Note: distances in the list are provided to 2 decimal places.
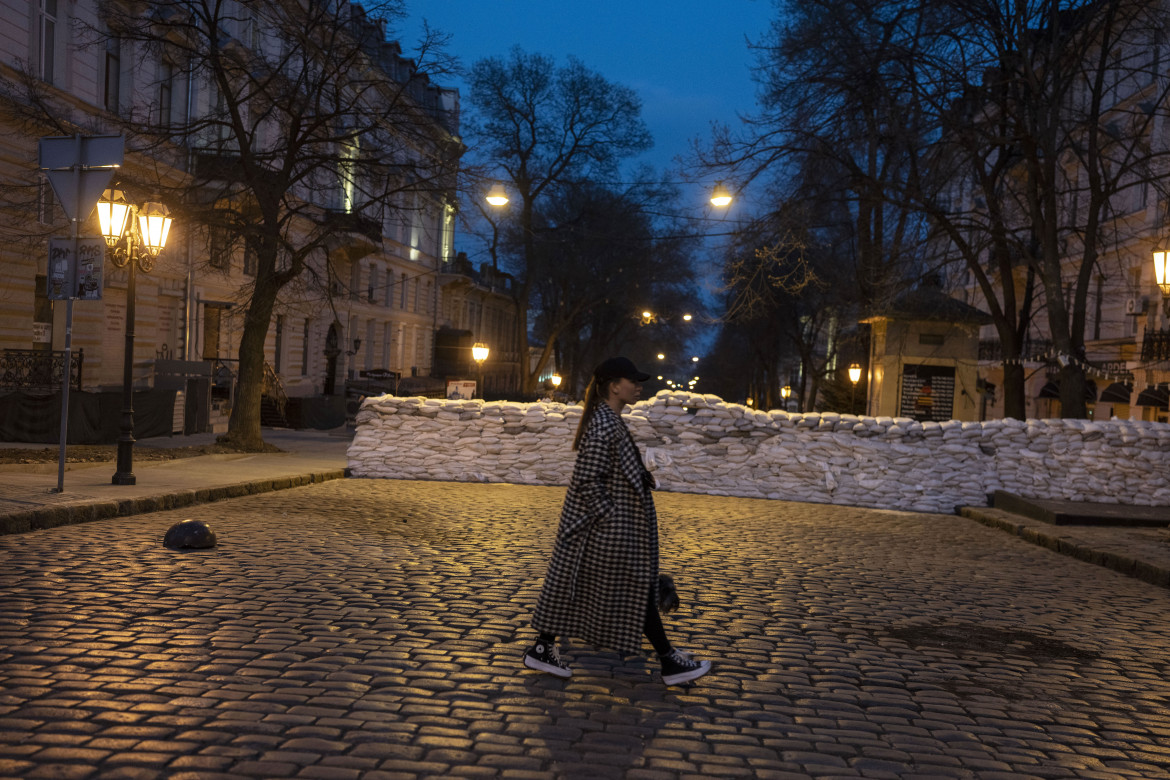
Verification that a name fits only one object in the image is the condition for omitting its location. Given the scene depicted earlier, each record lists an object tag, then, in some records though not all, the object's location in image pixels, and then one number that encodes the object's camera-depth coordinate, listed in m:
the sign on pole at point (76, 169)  10.85
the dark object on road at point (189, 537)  8.55
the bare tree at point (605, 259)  46.00
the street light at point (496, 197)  27.64
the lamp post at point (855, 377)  31.11
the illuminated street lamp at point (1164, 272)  13.45
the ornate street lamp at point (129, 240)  12.45
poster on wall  26.83
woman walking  5.15
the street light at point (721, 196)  20.47
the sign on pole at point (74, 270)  11.04
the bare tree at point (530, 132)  42.34
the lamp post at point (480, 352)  32.62
